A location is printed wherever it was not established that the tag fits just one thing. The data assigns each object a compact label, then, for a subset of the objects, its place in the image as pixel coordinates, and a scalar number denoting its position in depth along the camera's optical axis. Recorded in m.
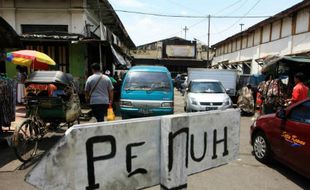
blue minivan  9.22
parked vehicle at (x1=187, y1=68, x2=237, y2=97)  17.00
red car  4.51
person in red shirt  7.17
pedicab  5.62
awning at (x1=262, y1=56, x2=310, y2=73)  9.55
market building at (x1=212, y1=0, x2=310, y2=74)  17.14
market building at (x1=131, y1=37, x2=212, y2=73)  46.41
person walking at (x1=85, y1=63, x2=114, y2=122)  6.59
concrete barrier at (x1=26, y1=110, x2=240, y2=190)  1.52
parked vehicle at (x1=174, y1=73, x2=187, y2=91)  30.42
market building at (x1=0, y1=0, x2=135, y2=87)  13.60
